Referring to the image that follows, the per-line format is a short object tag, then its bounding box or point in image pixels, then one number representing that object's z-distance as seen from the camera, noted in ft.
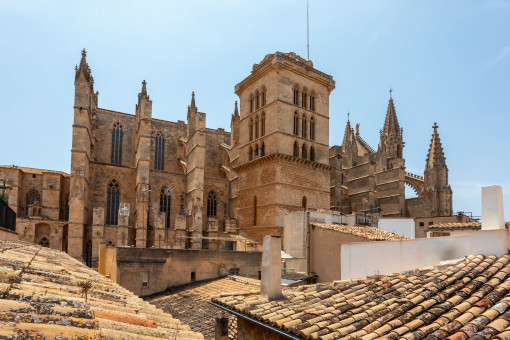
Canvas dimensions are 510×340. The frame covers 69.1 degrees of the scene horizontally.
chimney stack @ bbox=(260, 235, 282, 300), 23.75
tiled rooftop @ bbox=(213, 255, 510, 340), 14.55
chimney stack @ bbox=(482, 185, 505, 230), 22.77
